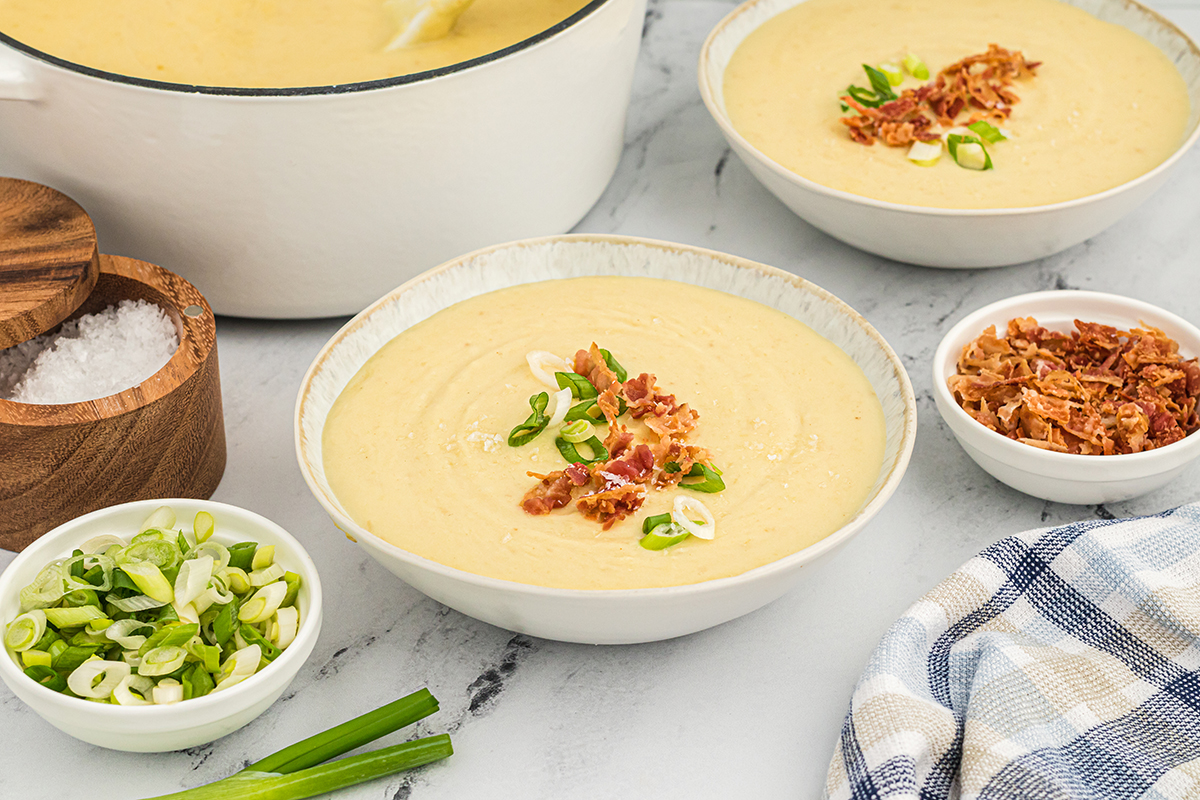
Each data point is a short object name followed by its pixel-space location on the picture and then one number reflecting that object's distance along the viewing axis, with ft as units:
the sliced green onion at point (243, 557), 3.68
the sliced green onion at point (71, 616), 3.58
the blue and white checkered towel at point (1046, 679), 3.53
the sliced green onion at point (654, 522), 3.63
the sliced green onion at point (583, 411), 3.76
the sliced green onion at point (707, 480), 3.68
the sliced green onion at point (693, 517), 3.63
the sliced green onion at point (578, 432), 3.73
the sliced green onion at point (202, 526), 3.70
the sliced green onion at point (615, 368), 3.83
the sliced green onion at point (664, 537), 3.61
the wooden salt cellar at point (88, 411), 3.72
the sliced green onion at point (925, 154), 4.22
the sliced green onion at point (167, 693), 3.54
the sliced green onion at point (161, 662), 3.55
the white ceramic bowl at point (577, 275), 3.55
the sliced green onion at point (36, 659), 3.55
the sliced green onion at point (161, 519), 3.72
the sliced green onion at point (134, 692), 3.54
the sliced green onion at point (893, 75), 4.41
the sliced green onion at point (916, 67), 4.42
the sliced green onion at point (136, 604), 3.60
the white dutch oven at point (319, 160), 3.88
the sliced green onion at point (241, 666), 3.57
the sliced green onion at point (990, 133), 4.24
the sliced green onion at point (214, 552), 3.67
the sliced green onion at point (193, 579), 3.61
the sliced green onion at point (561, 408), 3.78
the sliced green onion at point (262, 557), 3.68
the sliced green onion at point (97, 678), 3.54
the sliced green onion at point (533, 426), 3.75
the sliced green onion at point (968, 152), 4.20
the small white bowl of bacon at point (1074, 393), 3.82
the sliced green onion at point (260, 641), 3.60
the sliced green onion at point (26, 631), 3.56
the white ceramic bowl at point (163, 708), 3.52
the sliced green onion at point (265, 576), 3.66
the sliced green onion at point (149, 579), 3.59
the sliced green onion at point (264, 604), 3.62
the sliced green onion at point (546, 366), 3.84
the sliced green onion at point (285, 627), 3.61
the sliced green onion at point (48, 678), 3.56
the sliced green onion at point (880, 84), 4.36
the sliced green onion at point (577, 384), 3.80
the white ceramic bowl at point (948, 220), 4.08
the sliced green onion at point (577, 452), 3.73
